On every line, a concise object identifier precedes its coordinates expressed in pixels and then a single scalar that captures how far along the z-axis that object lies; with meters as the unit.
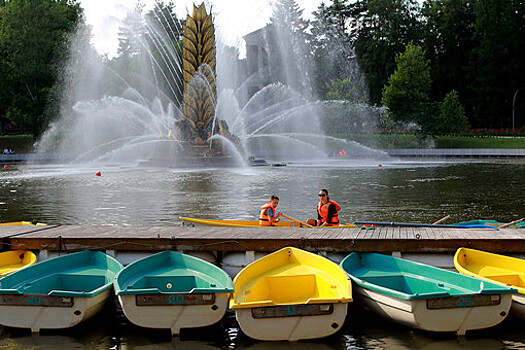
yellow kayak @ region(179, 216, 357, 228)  14.44
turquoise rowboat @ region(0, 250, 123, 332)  9.39
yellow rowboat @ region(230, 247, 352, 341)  8.87
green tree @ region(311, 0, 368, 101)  90.84
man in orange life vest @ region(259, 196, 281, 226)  14.27
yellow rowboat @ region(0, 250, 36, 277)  11.54
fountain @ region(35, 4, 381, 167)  44.88
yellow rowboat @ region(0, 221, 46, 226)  14.32
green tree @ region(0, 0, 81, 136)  73.88
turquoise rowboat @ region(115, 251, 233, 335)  9.21
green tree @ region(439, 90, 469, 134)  72.62
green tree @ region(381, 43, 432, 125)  71.25
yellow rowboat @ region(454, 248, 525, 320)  10.33
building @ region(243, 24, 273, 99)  92.88
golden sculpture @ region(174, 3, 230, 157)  44.69
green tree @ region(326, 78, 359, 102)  75.62
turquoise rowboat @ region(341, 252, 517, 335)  8.96
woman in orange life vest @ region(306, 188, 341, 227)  14.37
